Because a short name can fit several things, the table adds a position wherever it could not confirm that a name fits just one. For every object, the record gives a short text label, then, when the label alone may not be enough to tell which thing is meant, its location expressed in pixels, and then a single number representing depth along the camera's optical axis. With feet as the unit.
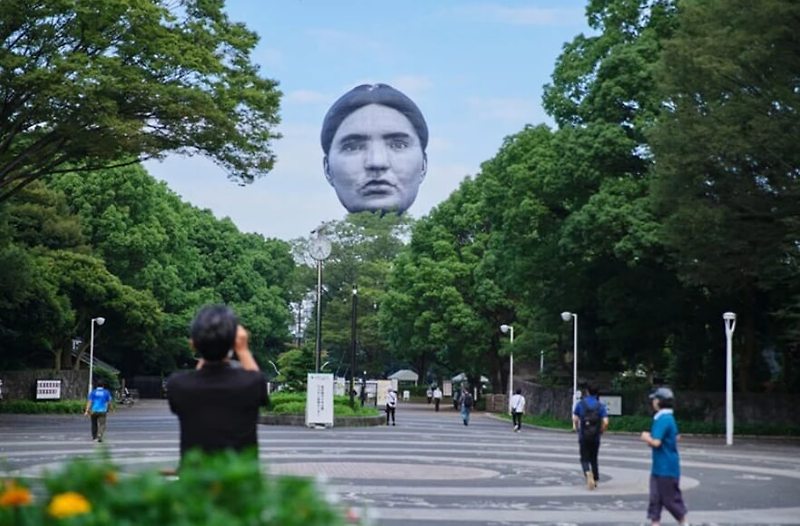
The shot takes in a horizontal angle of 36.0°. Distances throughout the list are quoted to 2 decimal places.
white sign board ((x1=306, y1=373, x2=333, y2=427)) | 121.08
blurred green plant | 11.00
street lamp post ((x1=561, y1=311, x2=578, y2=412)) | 139.43
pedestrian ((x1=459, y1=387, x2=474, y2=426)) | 142.41
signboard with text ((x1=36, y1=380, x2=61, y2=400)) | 161.74
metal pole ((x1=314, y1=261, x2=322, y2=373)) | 130.52
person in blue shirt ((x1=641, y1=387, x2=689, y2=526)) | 38.83
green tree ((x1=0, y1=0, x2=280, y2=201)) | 87.81
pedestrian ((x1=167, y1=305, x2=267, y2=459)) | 19.47
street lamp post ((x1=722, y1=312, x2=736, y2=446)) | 111.45
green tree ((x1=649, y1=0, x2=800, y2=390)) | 101.86
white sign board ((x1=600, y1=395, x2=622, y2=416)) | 136.36
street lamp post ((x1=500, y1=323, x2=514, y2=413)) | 176.96
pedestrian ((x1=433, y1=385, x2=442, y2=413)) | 214.85
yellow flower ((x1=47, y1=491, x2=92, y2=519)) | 10.89
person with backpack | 57.88
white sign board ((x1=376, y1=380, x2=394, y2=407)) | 207.51
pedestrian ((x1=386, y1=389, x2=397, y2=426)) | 136.96
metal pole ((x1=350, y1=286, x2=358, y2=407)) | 152.15
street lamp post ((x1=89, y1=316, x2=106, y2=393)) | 162.73
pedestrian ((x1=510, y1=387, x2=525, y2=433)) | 126.57
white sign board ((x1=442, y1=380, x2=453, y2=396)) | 272.15
